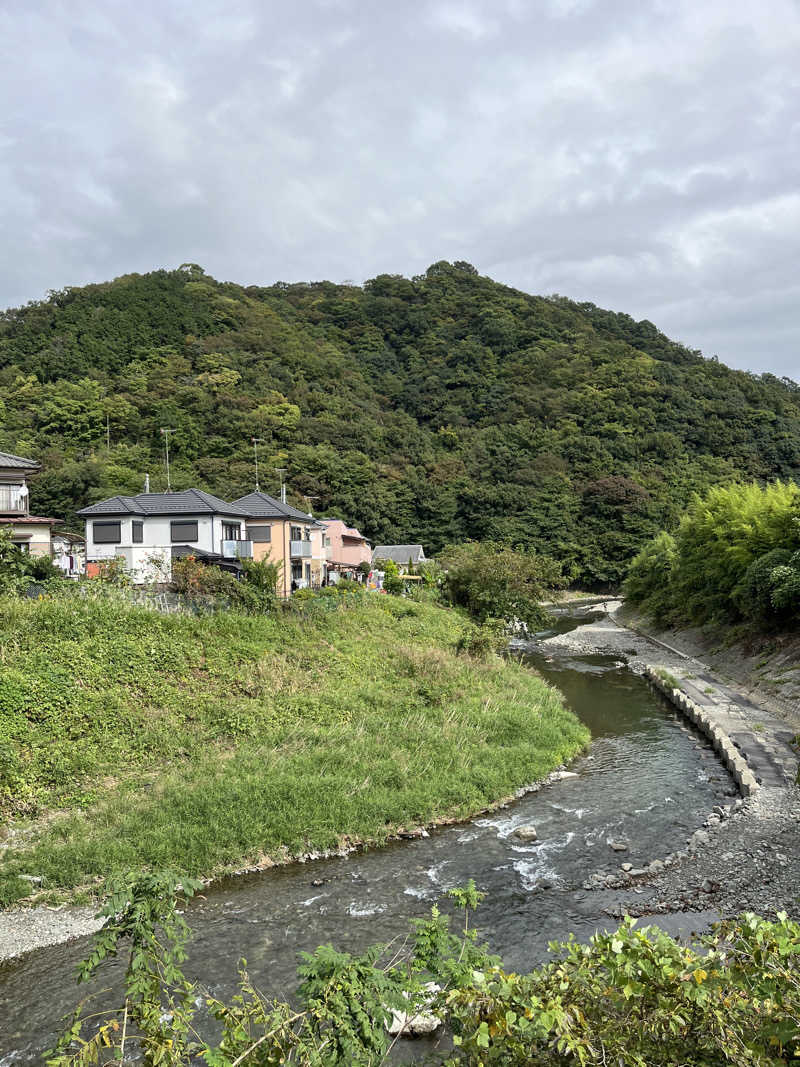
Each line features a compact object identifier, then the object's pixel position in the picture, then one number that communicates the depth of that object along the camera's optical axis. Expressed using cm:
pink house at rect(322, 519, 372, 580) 4985
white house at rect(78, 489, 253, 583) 3152
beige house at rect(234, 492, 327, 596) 3666
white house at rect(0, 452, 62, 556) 3095
